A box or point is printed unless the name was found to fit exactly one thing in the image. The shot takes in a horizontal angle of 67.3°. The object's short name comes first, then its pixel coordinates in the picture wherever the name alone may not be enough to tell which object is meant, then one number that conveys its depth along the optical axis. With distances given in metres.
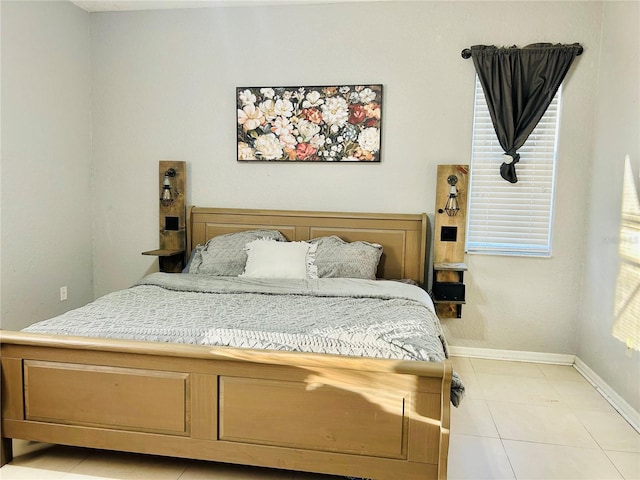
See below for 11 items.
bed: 1.89
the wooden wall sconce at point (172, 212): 3.96
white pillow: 3.30
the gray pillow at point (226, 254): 3.46
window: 3.59
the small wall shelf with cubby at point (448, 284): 3.52
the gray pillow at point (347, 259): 3.38
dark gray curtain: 3.44
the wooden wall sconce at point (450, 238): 3.54
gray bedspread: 2.04
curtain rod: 3.54
